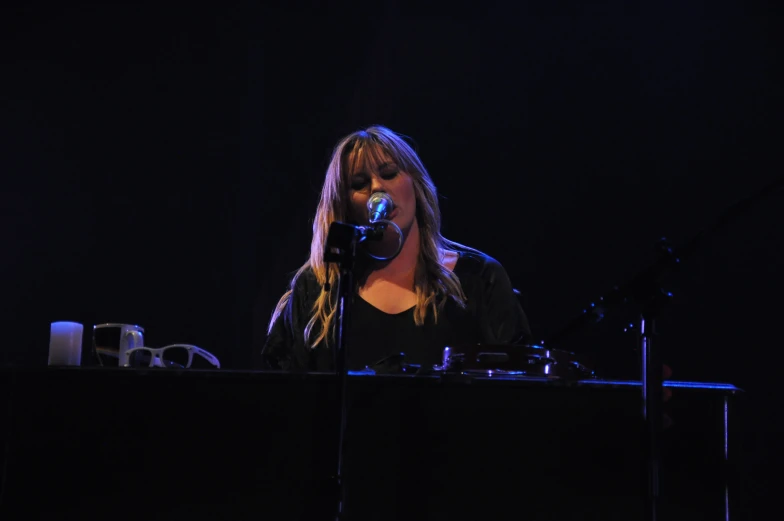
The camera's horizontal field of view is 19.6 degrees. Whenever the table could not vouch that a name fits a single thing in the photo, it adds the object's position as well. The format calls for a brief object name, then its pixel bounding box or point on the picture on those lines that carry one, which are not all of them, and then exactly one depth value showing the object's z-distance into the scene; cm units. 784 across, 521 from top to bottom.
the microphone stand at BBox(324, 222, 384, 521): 455
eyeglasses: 508
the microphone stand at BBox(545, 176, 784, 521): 444
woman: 551
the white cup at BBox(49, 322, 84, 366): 474
